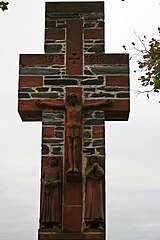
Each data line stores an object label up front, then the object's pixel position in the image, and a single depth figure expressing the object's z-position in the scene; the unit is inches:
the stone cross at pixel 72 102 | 383.9
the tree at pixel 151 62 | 433.5
